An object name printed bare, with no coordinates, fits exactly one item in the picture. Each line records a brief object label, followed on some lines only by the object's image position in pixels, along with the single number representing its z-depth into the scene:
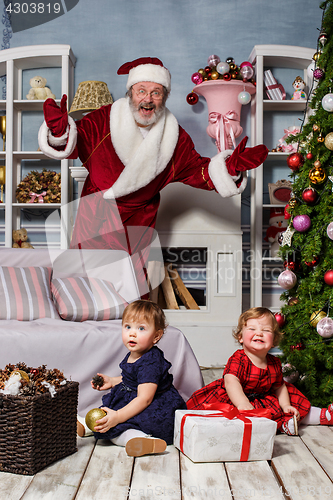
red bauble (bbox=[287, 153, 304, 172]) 2.25
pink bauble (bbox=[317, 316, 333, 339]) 1.89
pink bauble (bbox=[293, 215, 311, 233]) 2.12
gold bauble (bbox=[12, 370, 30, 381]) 1.33
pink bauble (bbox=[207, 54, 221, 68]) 3.52
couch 1.75
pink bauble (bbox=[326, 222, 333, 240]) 1.92
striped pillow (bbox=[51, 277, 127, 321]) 1.95
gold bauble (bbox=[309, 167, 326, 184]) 2.07
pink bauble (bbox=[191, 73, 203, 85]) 3.55
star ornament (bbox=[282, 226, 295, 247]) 2.24
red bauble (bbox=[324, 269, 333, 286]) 1.94
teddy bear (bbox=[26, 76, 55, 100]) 3.62
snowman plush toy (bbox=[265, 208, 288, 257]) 3.65
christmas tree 1.98
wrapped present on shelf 3.61
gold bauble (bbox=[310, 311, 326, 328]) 2.02
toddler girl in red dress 1.66
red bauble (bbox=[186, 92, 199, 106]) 3.64
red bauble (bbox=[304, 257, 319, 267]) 2.08
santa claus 2.75
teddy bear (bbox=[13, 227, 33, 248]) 3.61
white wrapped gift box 1.40
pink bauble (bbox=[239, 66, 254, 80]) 3.52
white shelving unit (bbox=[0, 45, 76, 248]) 3.55
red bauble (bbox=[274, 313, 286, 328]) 2.21
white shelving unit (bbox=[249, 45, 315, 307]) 3.53
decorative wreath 3.59
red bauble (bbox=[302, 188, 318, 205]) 2.11
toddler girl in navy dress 1.50
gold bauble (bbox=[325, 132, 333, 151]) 2.00
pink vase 3.50
